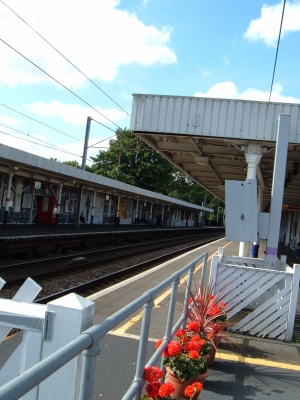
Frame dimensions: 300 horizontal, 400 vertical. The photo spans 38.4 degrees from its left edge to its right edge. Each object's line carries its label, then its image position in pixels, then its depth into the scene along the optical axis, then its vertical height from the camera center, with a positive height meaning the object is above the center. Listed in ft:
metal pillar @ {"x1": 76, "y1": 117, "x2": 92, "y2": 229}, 90.07 +12.96
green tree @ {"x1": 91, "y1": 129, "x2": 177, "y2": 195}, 183.42 +19.47
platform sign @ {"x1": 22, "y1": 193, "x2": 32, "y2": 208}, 79.00 -0.35
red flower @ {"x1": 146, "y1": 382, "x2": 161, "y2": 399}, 9.16 -3.77
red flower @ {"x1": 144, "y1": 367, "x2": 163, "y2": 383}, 9.16 -3.46
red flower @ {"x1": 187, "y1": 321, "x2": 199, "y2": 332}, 13.89 -3.56
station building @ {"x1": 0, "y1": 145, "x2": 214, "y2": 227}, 63.82 +2.36
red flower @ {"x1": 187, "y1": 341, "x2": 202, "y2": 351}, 11.94 -3.59
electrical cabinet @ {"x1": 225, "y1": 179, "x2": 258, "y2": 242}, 21.02 +0.57
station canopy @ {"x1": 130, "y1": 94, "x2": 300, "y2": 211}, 25.46 +5.92
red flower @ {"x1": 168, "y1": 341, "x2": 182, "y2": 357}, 11.23 -3.51
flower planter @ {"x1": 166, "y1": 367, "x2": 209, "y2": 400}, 11.61 -4.56
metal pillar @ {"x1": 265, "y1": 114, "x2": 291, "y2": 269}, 22.25 +2.57
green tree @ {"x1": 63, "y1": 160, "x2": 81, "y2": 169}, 327.35 +31.35
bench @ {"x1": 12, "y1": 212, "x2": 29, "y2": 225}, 77.25 -3.56
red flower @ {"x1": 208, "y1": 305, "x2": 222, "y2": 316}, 15.55 -3.35
